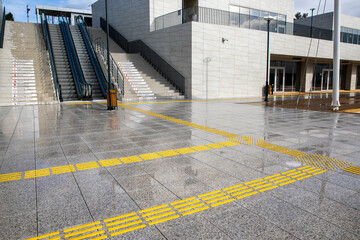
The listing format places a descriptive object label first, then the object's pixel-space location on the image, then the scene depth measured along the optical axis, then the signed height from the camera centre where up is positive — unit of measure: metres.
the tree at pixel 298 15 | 94.15 +23.27
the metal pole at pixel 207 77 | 22.28 +0.58
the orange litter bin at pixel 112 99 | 13.52 -0.66
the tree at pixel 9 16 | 41.62 +10.27
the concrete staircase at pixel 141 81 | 20.64 +0.30
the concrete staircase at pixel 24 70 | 17.23 +1.03
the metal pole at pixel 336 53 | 13.16 +1.50
